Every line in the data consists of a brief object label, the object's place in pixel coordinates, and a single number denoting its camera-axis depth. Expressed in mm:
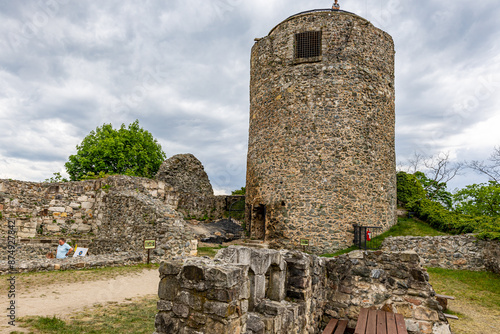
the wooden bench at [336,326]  5070
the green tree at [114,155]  27422
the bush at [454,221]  10438
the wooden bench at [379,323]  4602
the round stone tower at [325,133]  13766
